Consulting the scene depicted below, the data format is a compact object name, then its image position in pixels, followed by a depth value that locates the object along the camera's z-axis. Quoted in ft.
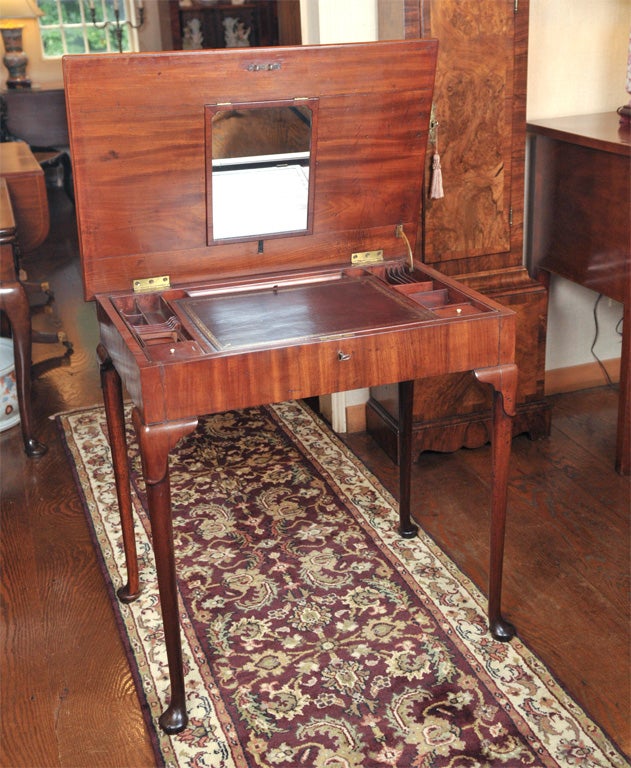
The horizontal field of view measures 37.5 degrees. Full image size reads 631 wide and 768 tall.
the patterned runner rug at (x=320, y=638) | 6.45
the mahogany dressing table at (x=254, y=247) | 6.21
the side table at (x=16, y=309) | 10.37
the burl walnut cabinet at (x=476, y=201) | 9.35
